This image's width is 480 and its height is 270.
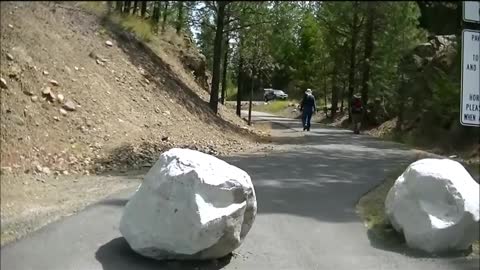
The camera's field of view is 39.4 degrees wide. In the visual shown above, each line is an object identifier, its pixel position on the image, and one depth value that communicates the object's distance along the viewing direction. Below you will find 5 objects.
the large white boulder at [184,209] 6.24
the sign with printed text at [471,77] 5.25
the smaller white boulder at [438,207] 7.17
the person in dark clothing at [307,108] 20.01
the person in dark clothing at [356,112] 18.52
